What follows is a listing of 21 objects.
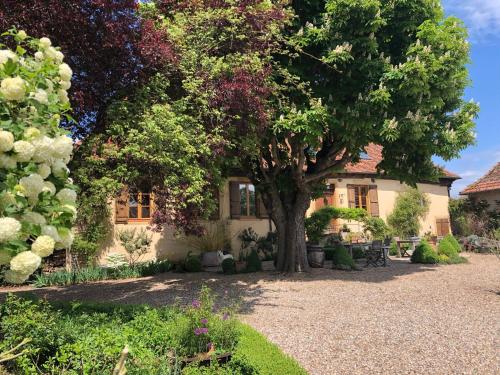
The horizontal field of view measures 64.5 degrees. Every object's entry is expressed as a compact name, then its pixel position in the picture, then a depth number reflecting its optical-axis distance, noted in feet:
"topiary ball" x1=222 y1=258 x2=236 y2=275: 38.77
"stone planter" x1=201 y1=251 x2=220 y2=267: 45.34
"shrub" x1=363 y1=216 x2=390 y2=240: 59.98
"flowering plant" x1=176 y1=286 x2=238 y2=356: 13.96
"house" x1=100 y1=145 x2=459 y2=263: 45.39
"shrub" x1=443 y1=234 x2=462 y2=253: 48.44
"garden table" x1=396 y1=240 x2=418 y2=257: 53.99
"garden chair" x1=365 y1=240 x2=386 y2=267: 43.27
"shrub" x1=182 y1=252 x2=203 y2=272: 41.55
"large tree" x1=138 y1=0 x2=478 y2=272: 24.46
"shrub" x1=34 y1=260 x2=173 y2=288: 35.55
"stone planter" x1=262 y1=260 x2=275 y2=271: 41.45
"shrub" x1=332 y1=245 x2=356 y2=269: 40.70
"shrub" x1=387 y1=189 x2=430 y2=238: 63.82
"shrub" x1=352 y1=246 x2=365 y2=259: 50.14
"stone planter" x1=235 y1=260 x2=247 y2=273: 40.27
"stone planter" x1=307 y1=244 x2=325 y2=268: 41.73
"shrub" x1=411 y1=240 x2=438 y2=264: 44.91
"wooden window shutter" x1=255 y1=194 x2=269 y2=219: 53.46
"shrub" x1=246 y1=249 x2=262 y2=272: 39.11
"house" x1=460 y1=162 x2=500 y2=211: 70.28
